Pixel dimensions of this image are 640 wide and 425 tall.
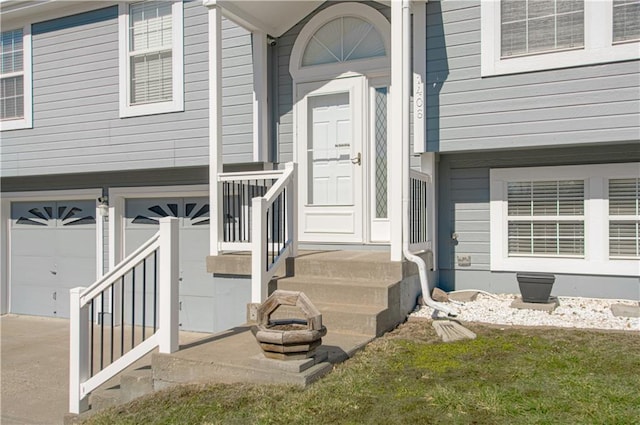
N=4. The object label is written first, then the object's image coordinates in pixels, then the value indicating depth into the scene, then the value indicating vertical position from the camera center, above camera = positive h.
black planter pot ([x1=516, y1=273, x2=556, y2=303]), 5.25 -0.70
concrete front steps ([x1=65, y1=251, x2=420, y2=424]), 3.50 -0.93
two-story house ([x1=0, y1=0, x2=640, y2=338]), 5.34 +1.10
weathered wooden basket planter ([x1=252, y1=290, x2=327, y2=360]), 3.42 -0.77
